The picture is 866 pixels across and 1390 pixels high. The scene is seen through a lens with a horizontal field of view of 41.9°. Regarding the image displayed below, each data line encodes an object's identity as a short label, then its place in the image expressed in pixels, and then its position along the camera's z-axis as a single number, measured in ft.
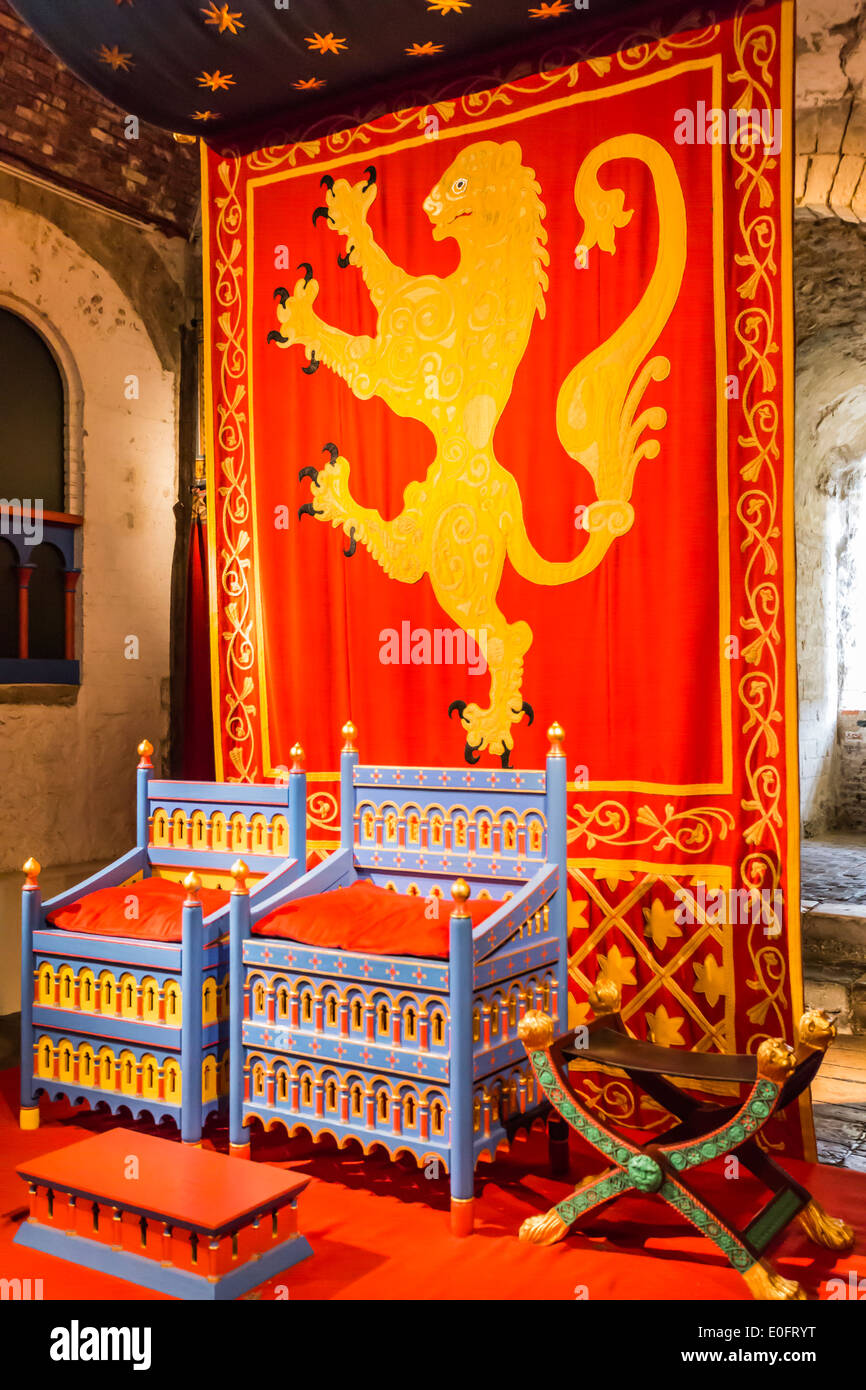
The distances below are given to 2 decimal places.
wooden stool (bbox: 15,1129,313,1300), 7.59
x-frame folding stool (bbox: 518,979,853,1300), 7.73
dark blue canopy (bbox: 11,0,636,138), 11.51
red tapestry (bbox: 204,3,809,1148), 10.88
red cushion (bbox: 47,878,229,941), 10.86
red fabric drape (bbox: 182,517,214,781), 17.21
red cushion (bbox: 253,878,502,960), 9.46
